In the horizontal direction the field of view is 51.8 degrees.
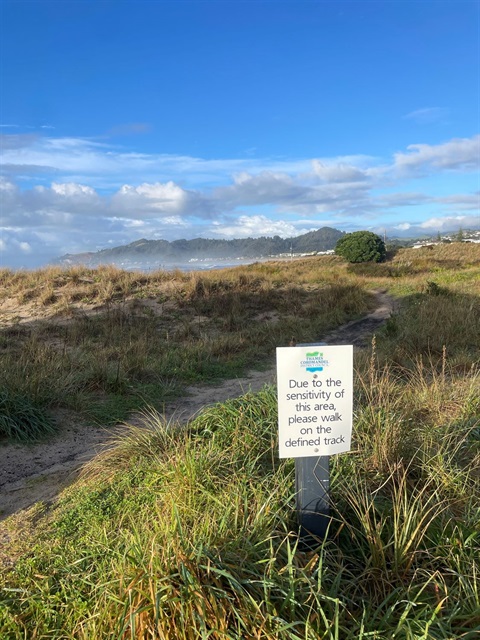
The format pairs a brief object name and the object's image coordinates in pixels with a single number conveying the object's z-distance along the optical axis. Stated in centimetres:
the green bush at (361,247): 5162
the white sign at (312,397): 248
